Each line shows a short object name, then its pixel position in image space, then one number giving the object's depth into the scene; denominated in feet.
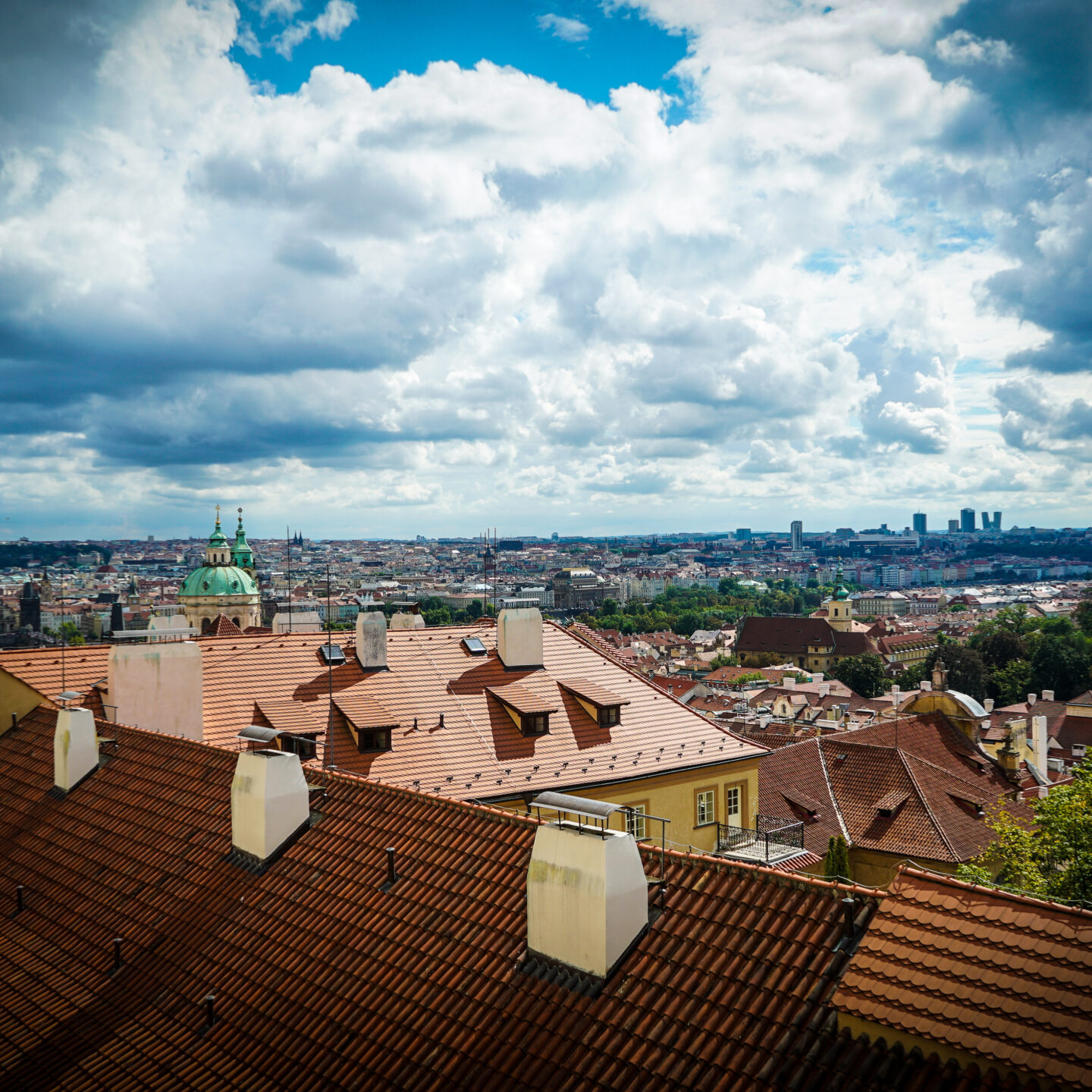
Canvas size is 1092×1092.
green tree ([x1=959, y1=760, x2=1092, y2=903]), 72.33
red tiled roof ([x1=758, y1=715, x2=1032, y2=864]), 106.63
